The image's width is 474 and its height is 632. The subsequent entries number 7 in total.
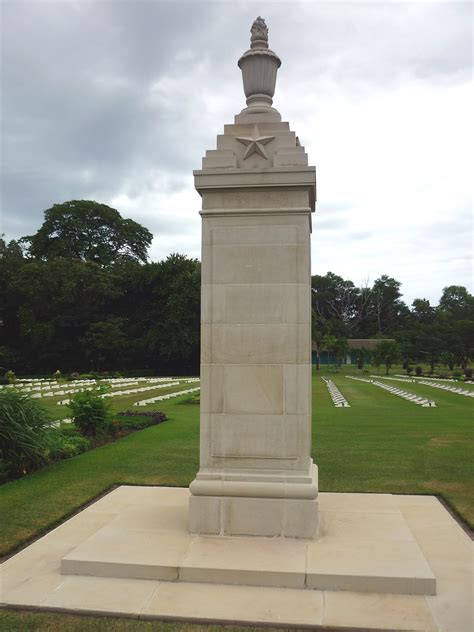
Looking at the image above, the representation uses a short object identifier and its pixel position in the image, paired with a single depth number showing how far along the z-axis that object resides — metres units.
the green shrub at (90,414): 14.67
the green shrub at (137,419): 16.53
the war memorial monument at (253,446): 5.58
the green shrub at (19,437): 10.42
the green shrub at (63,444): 11.39
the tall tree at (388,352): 60.21
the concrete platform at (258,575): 4.82
